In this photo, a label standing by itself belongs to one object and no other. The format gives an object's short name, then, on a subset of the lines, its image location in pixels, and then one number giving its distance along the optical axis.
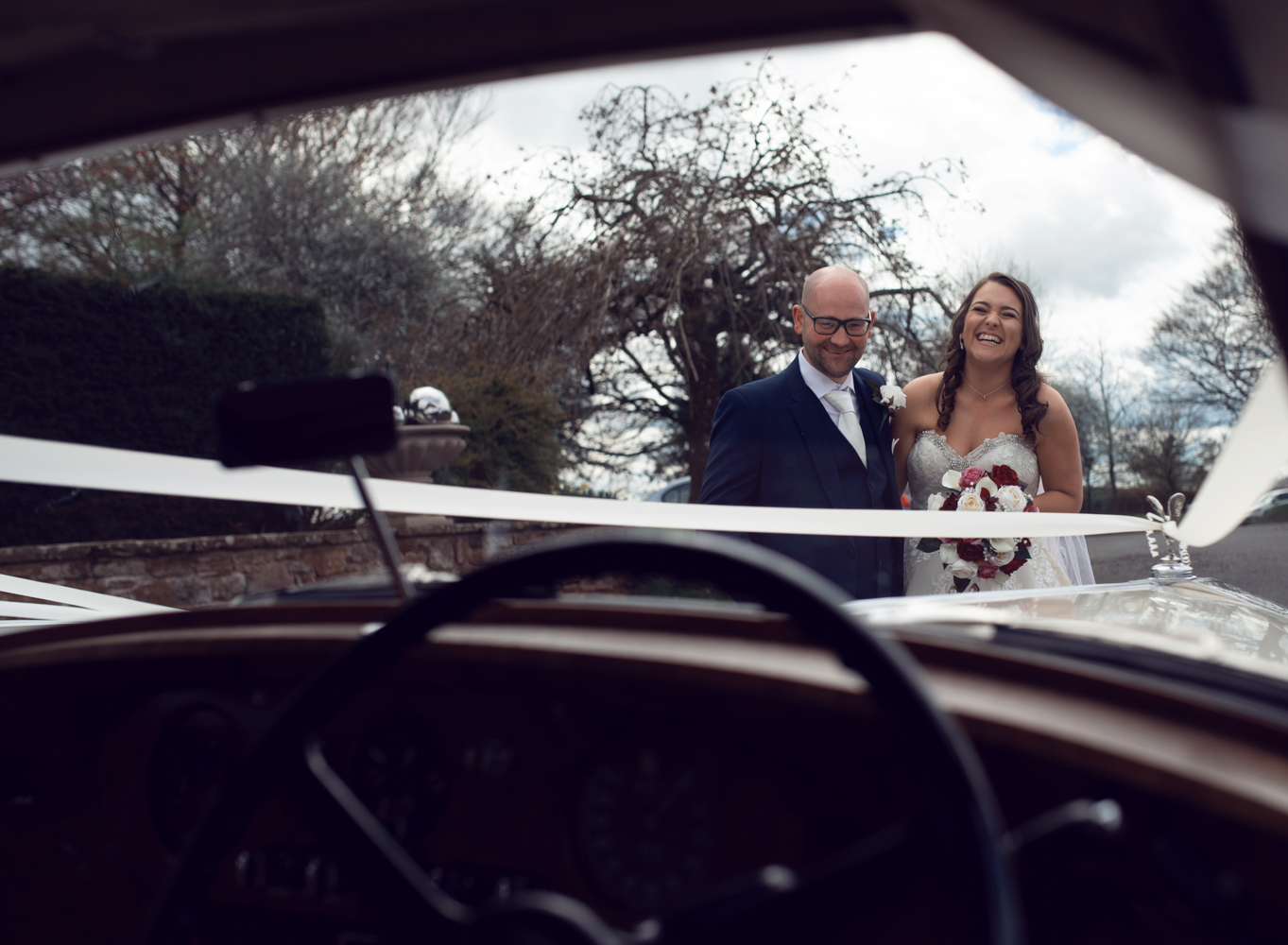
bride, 3.70
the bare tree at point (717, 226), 9.34
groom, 3.26
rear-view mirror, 0.99
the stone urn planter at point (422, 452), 6.55
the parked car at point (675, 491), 10.96
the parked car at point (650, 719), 0.73
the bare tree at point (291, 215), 10.27
